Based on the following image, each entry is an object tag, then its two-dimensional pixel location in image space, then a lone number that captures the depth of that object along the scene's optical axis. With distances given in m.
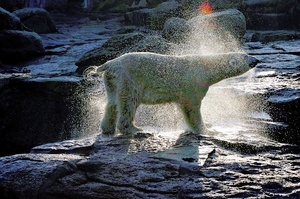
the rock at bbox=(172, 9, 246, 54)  13.51
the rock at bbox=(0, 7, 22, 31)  14.84
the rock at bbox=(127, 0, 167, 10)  22.77
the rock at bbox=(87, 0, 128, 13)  25.23
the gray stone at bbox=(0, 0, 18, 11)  22.09
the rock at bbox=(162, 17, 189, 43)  13.93
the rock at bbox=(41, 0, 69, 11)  24.91
